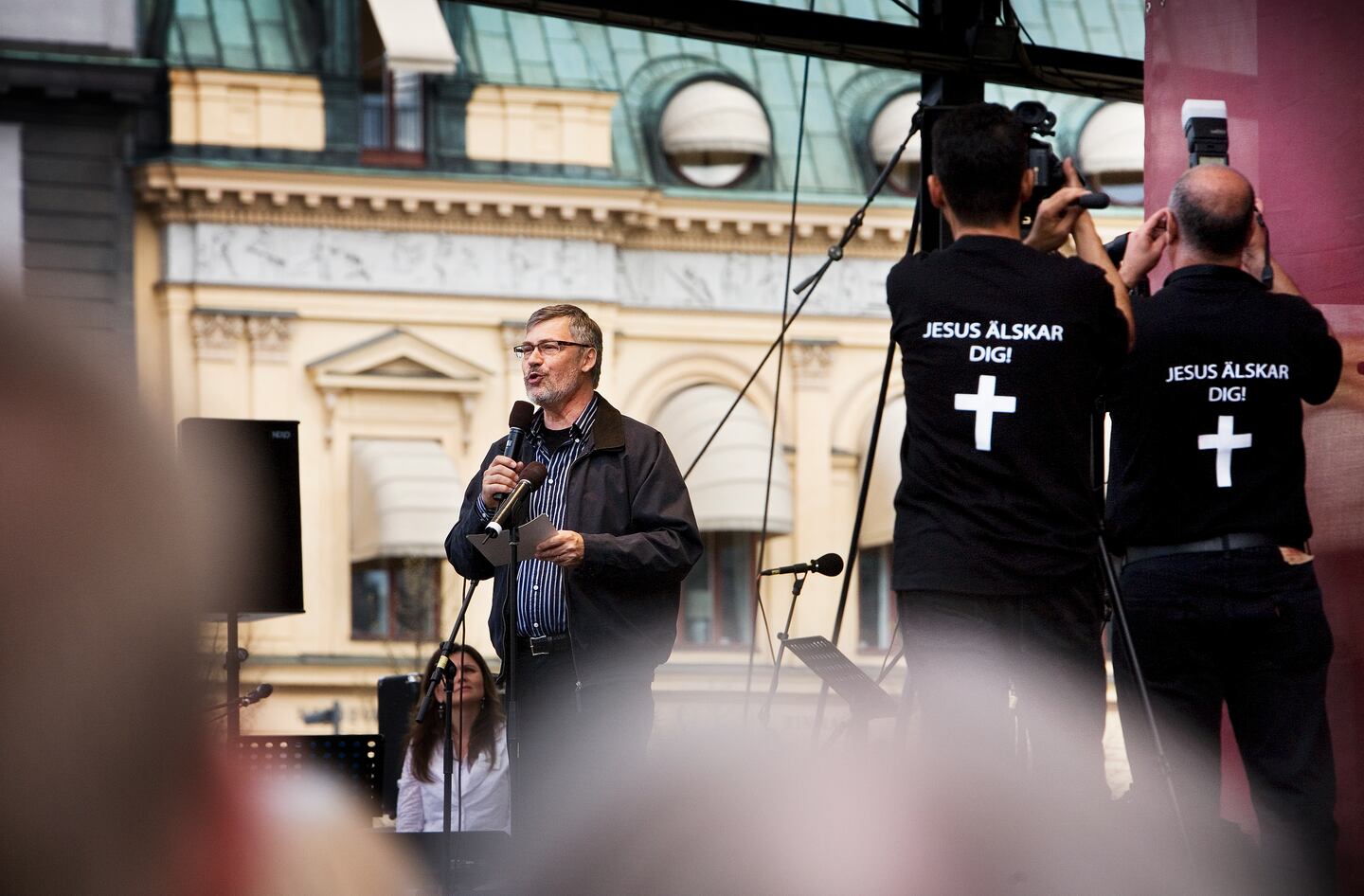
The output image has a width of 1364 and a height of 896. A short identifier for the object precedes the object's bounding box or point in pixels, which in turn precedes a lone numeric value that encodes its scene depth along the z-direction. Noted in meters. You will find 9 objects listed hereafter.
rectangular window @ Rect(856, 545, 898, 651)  50.87
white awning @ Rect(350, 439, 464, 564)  45.97
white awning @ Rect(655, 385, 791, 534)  48.03
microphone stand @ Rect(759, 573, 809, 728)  14.11
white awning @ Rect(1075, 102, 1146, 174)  48.22
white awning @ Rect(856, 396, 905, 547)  47.16
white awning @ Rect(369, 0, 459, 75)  45.16
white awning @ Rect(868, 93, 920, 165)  49.87
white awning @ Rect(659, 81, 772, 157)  49.09
